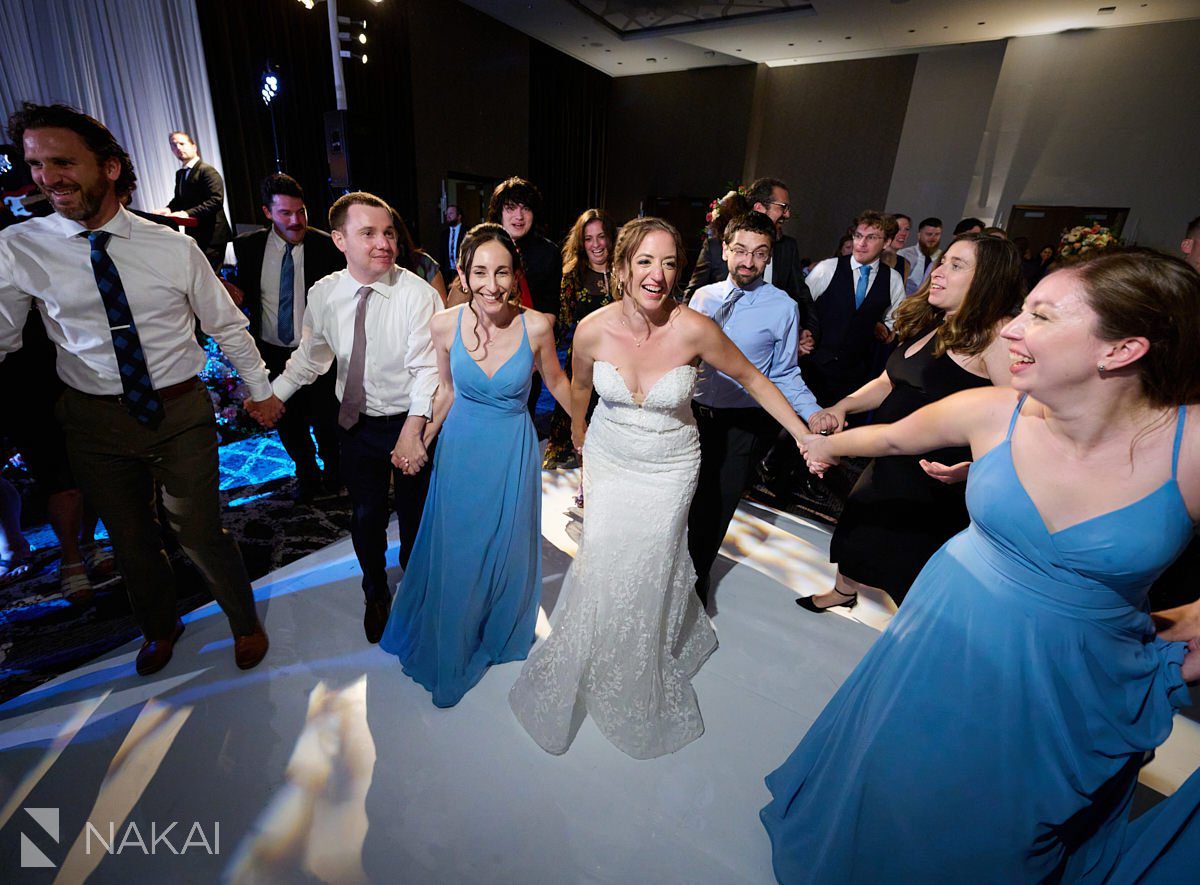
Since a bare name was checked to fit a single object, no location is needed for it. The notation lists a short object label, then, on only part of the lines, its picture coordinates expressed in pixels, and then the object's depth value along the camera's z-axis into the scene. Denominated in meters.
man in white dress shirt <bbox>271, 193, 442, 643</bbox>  2.31
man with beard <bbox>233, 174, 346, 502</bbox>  3.56
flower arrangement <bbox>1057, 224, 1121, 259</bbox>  4.97
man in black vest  4.26
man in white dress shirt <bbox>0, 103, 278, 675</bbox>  1.83
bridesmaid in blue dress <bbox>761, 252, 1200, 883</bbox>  1.13
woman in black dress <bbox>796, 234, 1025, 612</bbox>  2.13
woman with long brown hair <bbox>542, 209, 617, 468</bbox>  4.09
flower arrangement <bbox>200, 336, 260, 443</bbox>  5.05
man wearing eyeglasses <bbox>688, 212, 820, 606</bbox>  2.62
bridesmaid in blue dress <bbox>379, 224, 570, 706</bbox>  2.16
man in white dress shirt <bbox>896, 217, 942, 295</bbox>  6.71
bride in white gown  2.04
